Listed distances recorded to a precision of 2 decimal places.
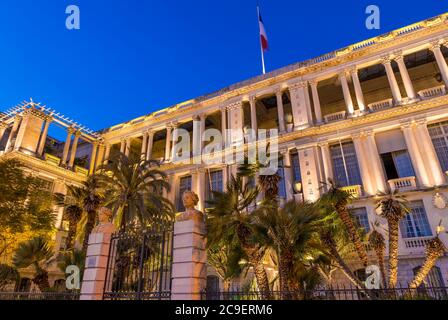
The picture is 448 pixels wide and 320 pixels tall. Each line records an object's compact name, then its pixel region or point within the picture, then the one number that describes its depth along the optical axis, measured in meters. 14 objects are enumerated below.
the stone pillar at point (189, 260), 8.23
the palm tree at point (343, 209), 14.48
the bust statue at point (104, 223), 10.52
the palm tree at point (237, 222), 11.95
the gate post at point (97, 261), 9.70
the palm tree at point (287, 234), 12.02
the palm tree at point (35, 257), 15.85
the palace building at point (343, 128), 21.20
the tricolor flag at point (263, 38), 31.33
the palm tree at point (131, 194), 16.92
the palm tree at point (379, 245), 14.28
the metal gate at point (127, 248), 9.23
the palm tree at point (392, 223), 14.05
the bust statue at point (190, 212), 9.11
